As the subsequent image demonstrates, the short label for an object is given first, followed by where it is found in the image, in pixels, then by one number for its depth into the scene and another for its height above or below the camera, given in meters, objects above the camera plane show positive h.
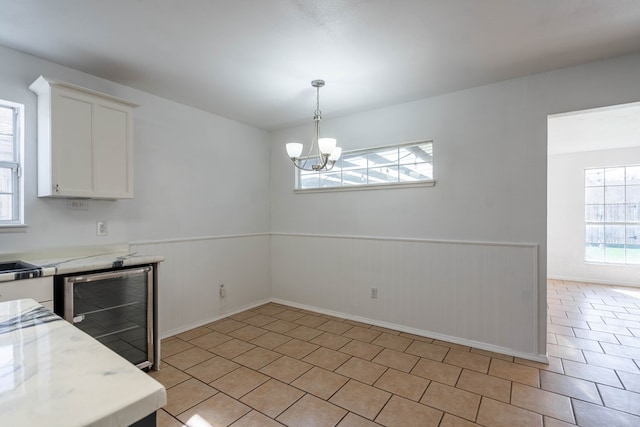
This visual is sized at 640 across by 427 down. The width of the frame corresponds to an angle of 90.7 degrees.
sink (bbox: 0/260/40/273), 2.22 -0.37
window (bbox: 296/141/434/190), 3.46 +0.53
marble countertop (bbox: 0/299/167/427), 0.54 -0.34
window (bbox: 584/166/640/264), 5.67 -0.05
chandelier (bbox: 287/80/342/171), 2.64 +0.56
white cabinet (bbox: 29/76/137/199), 2.32 +0.56
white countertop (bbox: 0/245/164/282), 1.95 -0.35
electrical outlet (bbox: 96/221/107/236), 2.83 -0.13
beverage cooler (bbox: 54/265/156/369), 2.09 -0.68
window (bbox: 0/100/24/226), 2.39 +0.39
